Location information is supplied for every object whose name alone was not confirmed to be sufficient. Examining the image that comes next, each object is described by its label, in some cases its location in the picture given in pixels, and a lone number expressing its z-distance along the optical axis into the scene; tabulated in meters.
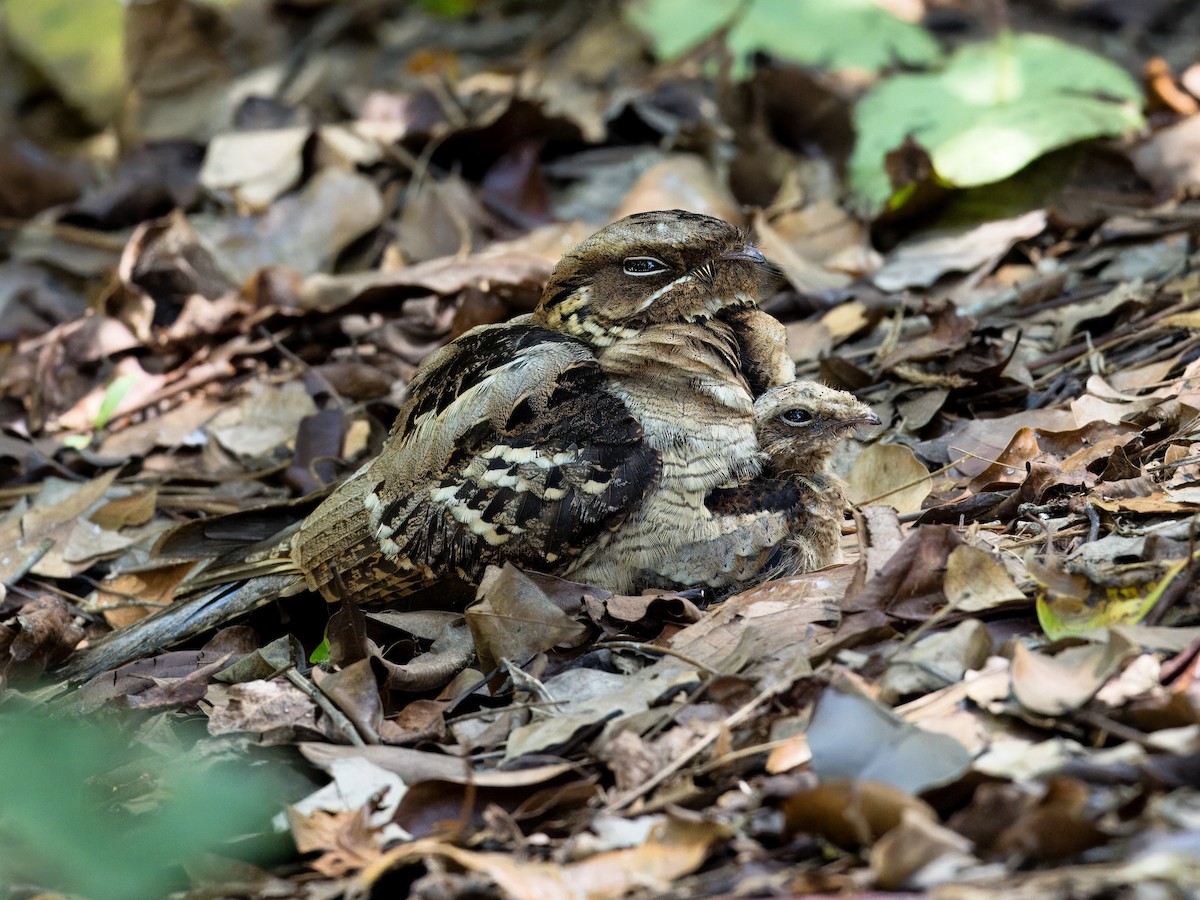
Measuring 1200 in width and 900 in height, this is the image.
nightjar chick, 6.87
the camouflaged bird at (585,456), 6.67
